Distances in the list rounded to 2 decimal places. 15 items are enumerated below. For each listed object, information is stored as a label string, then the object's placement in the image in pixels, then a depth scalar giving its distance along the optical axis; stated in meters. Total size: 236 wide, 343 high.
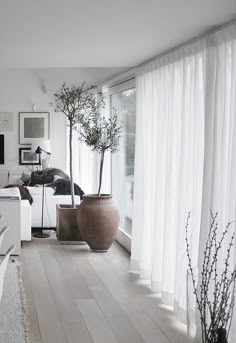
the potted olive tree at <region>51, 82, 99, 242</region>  6.91
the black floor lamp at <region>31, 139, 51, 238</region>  9.90
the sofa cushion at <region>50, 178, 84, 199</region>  8.20
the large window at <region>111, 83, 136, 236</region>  7.00
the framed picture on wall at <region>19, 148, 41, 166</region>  10.62
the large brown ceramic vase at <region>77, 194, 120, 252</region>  6.48
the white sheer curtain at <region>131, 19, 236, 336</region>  3.57
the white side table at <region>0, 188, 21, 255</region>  6.27
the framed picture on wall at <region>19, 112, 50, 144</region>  10.65
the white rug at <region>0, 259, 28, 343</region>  3.86
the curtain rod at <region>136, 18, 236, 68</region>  3.50
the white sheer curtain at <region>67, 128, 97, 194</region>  9.24
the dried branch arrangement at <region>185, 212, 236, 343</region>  2.67
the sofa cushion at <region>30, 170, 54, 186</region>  9.41
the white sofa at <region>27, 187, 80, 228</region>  7.79
